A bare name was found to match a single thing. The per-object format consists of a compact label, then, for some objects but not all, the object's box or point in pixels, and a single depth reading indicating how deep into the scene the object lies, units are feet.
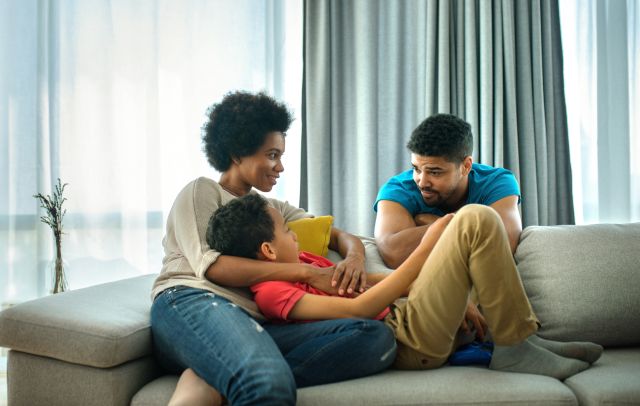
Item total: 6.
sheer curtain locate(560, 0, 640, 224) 11.03
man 7.04
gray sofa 4.95
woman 4.71
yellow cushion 6.83
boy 4.94
